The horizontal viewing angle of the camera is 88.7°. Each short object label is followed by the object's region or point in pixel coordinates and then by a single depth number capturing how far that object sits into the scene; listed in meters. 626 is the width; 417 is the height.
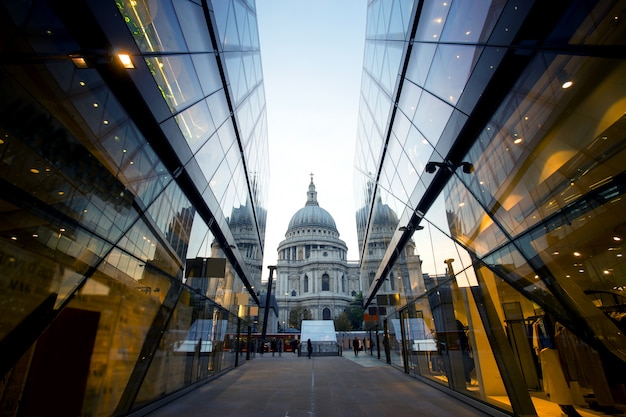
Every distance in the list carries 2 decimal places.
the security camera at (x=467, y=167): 7.69
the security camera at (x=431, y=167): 8.50
